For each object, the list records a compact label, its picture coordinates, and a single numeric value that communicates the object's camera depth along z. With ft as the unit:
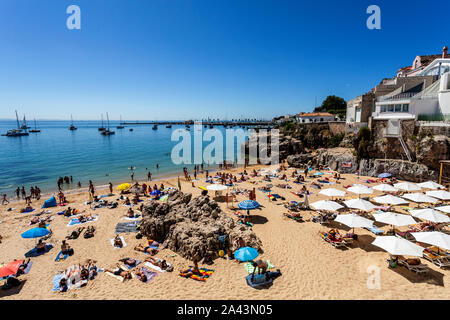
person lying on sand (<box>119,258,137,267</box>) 32.60
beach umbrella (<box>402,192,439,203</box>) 43.45
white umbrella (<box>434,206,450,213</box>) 39.36
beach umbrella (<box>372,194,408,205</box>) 42.98
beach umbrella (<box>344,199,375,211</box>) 39.88
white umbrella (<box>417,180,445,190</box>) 50.34
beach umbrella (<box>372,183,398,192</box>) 50.18
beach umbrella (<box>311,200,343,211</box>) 40.33
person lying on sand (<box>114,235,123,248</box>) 38.17
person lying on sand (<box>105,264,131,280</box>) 29.94
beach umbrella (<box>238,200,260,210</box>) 43.21
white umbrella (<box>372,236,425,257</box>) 26.37
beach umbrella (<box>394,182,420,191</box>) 48.93
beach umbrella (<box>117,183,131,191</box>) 66.40
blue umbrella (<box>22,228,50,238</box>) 36.96
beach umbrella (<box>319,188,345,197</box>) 46.76
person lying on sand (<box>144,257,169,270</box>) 31.17
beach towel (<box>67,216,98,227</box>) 47.81
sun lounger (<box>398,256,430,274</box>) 27.34
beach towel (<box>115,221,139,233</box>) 43.30
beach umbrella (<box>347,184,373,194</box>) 48.60
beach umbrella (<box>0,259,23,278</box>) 28.43
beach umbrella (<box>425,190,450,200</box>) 44.80
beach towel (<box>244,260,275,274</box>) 29.58
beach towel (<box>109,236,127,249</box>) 38.24
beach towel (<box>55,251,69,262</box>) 35.42
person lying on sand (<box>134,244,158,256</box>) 35.24
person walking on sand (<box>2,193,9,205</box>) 66.43
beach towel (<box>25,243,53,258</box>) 36.73
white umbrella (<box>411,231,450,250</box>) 27.63
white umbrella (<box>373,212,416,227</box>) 33.22
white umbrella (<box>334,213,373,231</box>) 34.01
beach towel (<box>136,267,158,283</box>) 29.72
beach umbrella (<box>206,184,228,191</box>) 53.86
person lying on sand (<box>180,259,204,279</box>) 29.27
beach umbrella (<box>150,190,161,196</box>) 62.42
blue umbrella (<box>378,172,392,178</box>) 64.20
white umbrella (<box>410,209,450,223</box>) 34.76
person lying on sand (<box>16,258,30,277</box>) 31.98
